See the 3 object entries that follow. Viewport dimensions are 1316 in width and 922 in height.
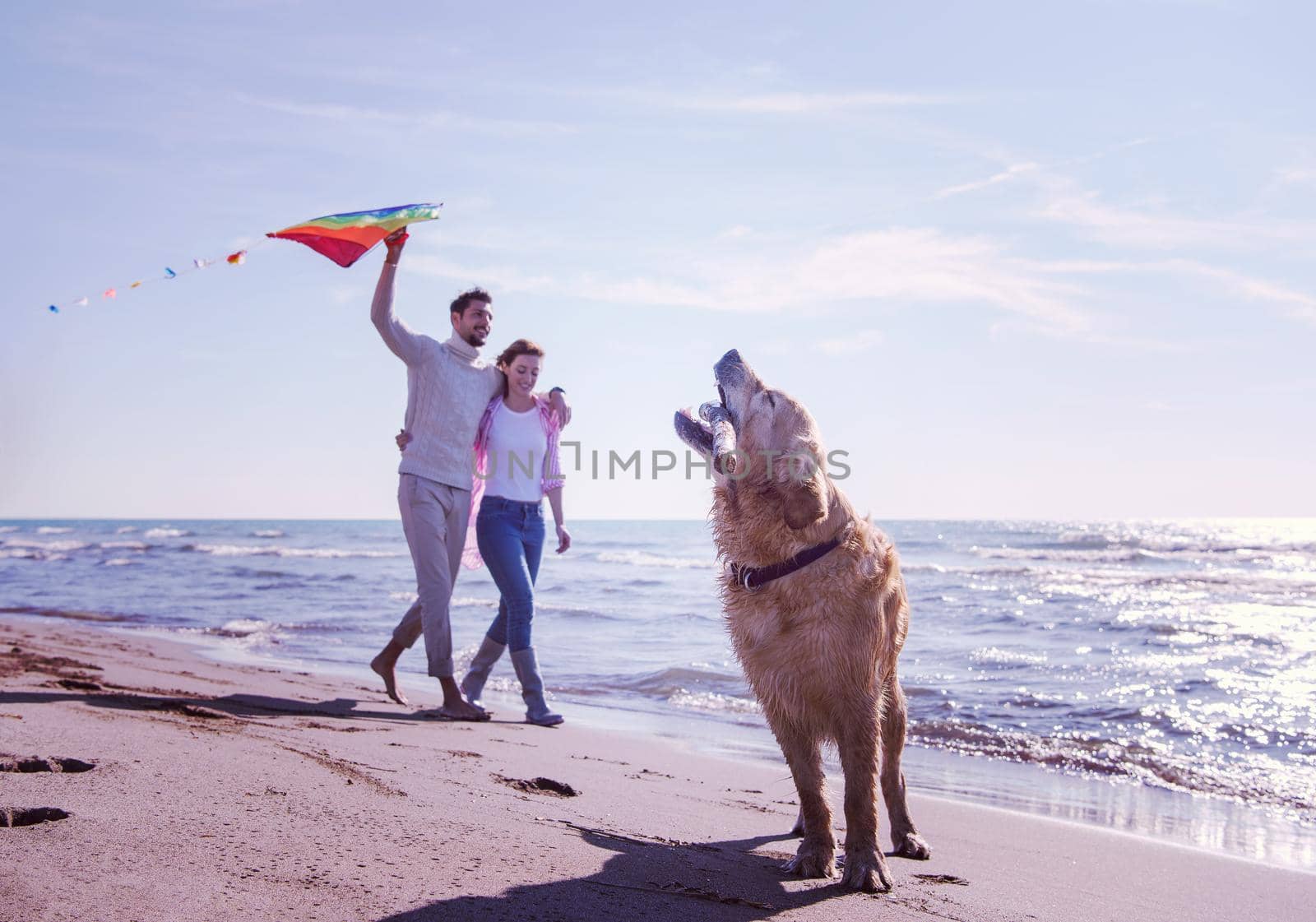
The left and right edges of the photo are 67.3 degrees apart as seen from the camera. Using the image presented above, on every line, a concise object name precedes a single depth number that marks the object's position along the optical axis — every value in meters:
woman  6.22
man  5.96
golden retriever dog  3.36
